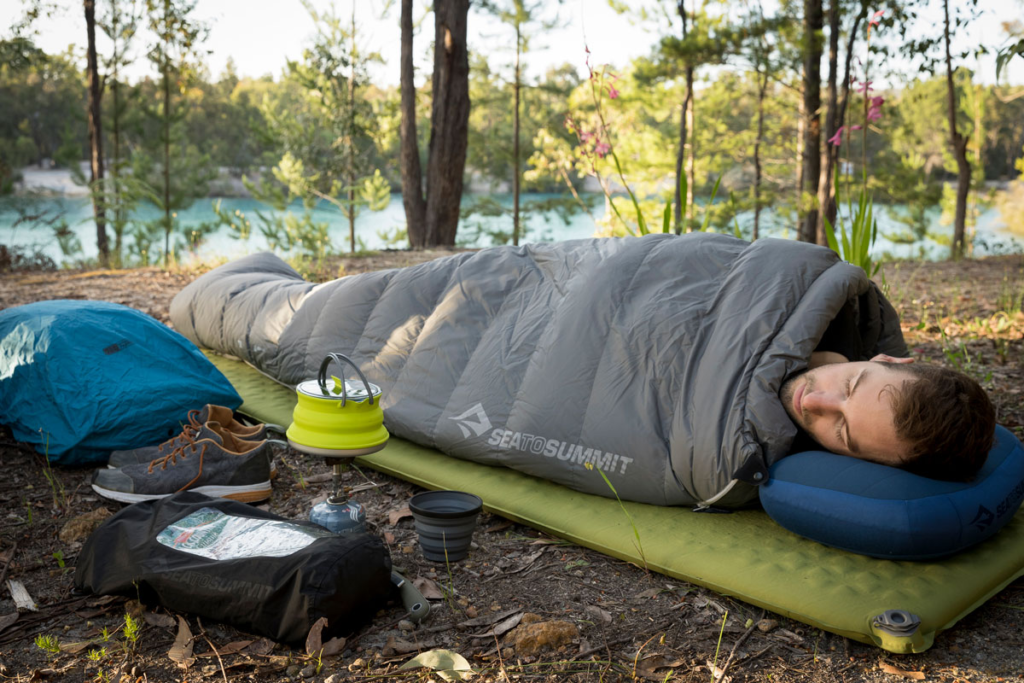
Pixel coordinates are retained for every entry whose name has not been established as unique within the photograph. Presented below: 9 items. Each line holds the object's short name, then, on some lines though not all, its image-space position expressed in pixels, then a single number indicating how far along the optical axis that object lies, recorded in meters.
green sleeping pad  1.30
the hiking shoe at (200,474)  1.86
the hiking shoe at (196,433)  1.99
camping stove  1.64
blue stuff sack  2.14
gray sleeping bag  1.67
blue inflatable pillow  1.42
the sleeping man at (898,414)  1.47
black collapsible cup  1.58
